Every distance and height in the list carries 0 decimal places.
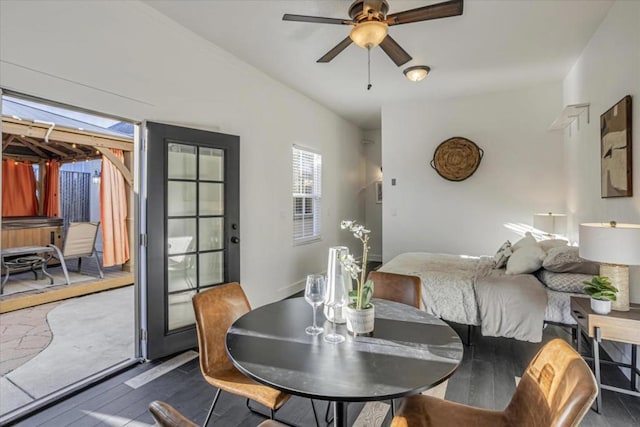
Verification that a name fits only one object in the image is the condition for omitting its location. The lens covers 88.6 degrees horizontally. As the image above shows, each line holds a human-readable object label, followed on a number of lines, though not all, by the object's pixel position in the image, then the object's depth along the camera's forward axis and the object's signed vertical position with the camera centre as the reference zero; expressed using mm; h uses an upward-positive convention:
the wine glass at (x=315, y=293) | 1443 -352
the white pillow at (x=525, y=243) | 3370 -319
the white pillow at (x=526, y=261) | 2877 -430
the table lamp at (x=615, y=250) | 1910 -226
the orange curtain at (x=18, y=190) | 6863 +515
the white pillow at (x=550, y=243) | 3301 -317
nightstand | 1942 -701
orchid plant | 1380 -283
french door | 2727 -104
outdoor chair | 5102 -458
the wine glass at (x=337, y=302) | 1484 -404
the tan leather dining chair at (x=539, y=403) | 910 -637
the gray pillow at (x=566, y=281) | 2619 -560
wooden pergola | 4391 +1187
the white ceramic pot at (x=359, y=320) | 1385 -455
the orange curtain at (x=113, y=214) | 5500 -6
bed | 2623 -685
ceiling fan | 2135 +1318
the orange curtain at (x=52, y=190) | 7375 +536
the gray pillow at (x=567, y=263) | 2615 -411
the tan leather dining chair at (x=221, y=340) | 1517 -683
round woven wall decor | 4883 +826
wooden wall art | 2383 +489
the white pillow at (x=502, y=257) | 3299 -459
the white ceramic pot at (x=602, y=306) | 2043 -586
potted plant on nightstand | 2047 -515
